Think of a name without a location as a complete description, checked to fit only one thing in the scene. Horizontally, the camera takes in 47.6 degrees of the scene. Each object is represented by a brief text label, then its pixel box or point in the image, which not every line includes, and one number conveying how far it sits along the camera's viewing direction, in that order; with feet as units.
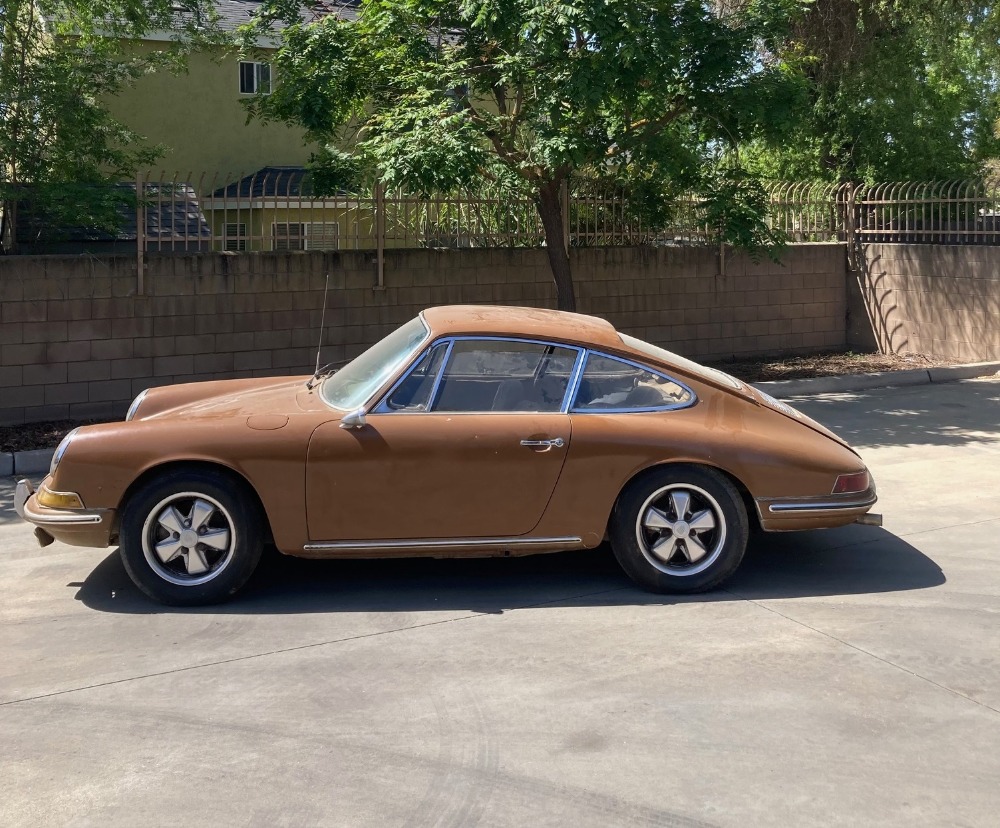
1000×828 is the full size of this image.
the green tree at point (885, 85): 55.42
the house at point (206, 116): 72.95
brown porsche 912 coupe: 18.30
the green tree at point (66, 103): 35.40
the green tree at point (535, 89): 34.91
